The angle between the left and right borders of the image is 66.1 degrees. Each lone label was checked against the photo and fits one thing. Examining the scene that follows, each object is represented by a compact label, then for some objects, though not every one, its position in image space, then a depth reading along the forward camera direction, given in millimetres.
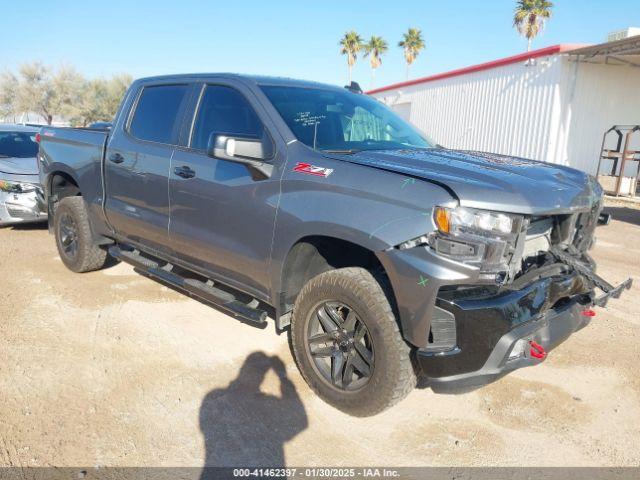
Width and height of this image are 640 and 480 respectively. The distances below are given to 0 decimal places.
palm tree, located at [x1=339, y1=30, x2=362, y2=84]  49188
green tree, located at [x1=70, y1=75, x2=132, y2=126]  41938
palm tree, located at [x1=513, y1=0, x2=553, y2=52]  36938
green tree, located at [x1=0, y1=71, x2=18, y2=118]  43125
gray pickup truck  2451
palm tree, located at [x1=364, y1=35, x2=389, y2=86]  50031
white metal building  14977
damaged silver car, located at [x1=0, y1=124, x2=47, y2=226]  6965
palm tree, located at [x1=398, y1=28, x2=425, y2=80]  48094
